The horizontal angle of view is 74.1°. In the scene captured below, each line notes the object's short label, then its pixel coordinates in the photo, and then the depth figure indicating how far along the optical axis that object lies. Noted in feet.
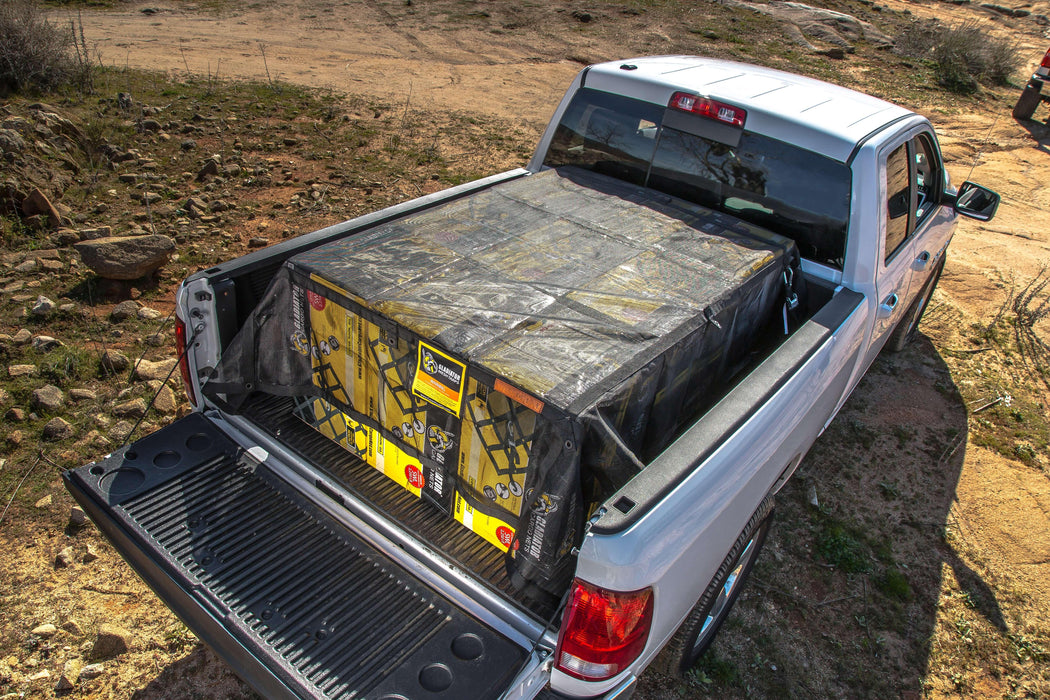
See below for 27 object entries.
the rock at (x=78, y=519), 12.92
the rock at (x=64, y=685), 10.43
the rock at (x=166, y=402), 15.65
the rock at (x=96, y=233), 21.42
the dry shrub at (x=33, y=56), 30.09
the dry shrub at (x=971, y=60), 49.44
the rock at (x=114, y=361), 16.56
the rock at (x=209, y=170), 26.17
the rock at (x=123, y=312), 18.48
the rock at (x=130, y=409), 15.51
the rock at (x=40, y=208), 21.79
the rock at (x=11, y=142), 23.77
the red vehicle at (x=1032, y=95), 42.12
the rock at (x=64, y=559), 12.22
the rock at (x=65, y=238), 21.26
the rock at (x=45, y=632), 11.07
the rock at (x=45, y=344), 16.96
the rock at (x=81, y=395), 15.67
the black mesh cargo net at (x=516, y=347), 8.16
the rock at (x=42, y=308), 18.07
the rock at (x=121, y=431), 14.89
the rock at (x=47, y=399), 15.26
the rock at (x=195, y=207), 23.73
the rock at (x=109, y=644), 10.93
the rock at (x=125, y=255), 19.25
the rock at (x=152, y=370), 16.58
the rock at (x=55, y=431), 14.65
